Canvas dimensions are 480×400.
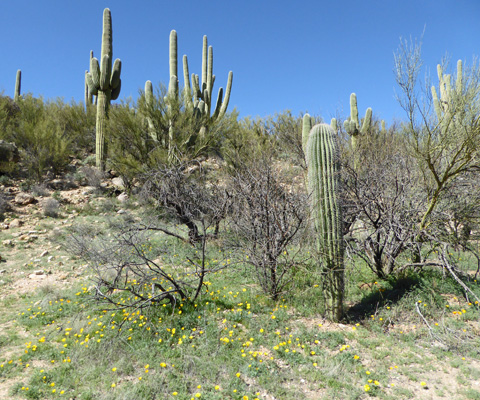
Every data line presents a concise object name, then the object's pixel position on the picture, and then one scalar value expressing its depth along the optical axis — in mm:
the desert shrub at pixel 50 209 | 9562
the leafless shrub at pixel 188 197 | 6638
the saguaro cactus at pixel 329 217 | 4207
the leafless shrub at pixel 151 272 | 4188
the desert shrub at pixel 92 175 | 11977
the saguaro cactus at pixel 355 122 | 13359
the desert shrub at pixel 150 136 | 10930
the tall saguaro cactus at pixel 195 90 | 11328
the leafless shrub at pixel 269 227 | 4551
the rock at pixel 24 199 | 9984
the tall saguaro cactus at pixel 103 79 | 12445
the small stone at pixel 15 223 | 8648
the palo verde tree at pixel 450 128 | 4095
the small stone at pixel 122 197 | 11234
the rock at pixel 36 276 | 5992
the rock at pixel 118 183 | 12098
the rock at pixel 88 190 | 11461
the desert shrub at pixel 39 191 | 10719
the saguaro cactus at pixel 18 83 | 20453
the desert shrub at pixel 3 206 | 9000
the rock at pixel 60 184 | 11816
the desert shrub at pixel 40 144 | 11812
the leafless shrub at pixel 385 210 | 4773
